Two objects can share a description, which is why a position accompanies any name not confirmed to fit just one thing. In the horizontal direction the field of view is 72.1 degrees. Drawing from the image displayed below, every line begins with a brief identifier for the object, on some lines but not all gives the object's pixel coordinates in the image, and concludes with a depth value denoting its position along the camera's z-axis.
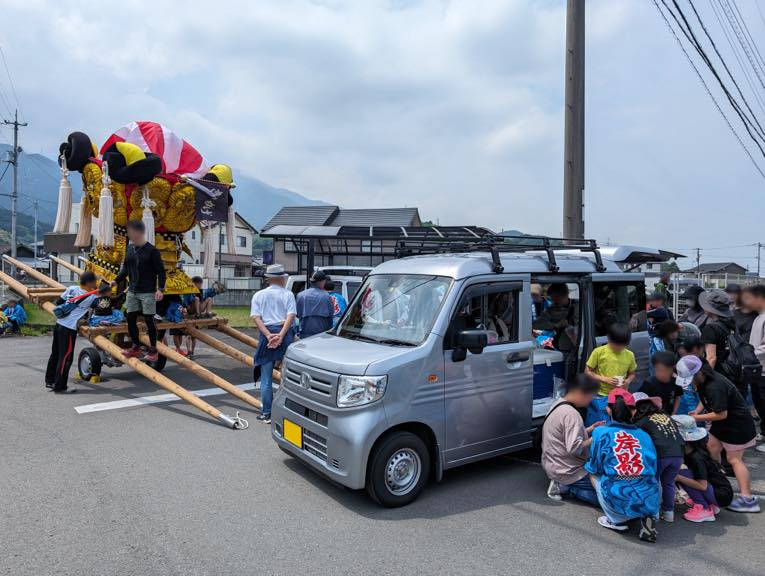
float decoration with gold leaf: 7.91
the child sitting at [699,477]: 4.17
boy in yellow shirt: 4.97
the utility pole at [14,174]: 29.88
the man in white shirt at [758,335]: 5.53
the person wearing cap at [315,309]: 7.29
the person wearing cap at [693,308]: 7.58
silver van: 4.02
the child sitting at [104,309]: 7.65
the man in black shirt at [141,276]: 7.16
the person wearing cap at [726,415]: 4.30
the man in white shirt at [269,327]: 6.37
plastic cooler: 5.57
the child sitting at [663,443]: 3.92
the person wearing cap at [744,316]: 6.07
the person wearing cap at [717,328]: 5.33
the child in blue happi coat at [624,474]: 3.76
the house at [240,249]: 49.25
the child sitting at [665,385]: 4.63
